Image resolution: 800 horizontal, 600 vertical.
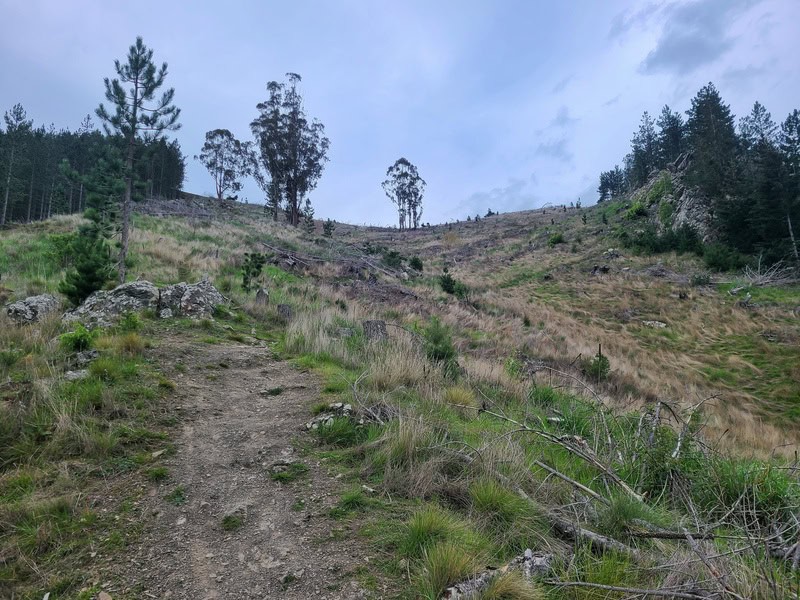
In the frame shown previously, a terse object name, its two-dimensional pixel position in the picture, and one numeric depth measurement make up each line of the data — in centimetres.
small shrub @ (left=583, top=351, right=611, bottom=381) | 987
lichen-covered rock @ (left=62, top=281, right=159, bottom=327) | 705
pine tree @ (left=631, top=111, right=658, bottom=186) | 5519
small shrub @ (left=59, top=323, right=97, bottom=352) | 548
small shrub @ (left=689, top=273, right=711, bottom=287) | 2217
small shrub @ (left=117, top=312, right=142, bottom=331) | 679
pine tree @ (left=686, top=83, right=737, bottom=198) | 2980
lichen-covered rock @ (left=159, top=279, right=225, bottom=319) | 831
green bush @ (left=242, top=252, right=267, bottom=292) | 1230
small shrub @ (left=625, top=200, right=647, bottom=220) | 3634
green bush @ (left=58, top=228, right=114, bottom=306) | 831
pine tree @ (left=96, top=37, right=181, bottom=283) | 1037
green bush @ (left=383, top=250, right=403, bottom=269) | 2453
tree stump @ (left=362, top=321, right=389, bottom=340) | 802
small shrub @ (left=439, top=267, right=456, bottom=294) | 2039
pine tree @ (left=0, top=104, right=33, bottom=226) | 4037
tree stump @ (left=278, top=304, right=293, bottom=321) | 992
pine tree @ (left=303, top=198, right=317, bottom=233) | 4017
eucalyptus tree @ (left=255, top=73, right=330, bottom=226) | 3881
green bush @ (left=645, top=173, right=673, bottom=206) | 3653
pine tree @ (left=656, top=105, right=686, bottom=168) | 5466
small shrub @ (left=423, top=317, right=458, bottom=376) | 685
